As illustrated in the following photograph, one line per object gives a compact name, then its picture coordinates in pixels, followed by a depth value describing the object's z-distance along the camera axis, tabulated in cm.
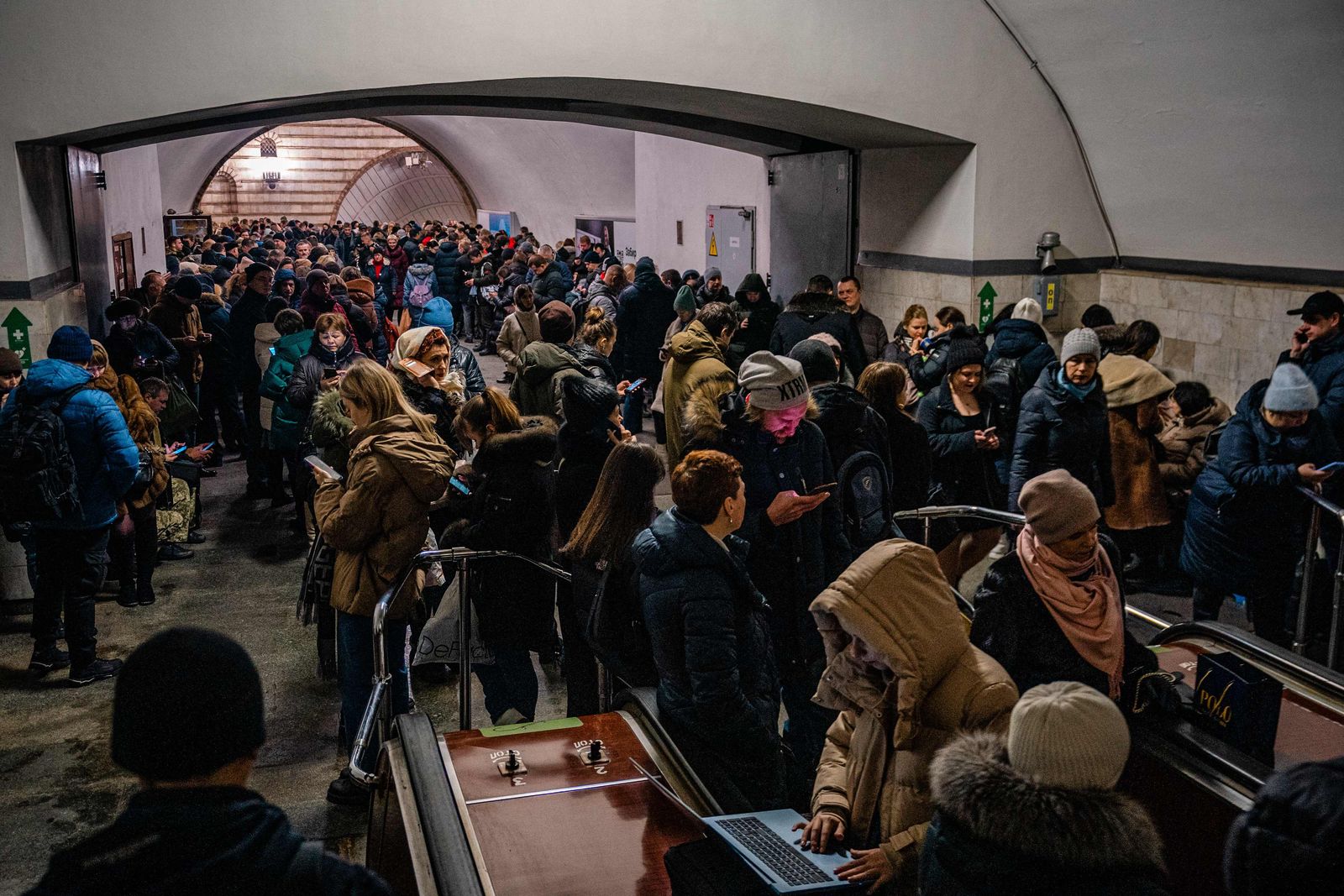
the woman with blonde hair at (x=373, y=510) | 462
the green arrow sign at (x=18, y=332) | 753
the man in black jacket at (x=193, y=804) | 162
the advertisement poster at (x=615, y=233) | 2242
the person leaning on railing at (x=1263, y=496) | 558
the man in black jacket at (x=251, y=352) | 987
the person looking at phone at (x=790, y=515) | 450
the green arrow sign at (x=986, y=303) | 982
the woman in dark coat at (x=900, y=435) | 548
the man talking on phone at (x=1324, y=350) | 625
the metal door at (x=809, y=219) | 1175
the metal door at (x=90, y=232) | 909
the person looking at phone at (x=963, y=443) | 630
